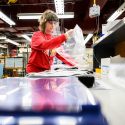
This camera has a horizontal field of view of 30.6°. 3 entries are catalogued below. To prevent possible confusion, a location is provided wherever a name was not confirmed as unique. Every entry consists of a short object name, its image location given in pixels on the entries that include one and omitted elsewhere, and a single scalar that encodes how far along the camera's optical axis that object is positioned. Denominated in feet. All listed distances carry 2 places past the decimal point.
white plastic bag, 7.65
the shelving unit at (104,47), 7.82
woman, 7.06
